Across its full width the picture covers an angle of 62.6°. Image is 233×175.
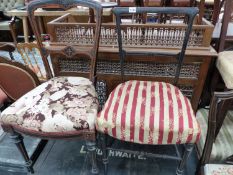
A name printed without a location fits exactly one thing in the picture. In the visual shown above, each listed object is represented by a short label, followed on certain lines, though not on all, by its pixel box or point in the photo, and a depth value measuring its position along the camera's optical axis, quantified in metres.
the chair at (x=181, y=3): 2.56
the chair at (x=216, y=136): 0.86
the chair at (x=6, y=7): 3.52
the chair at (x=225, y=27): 1.04
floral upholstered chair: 0.96
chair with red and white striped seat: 0.87
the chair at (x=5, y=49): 1.36
